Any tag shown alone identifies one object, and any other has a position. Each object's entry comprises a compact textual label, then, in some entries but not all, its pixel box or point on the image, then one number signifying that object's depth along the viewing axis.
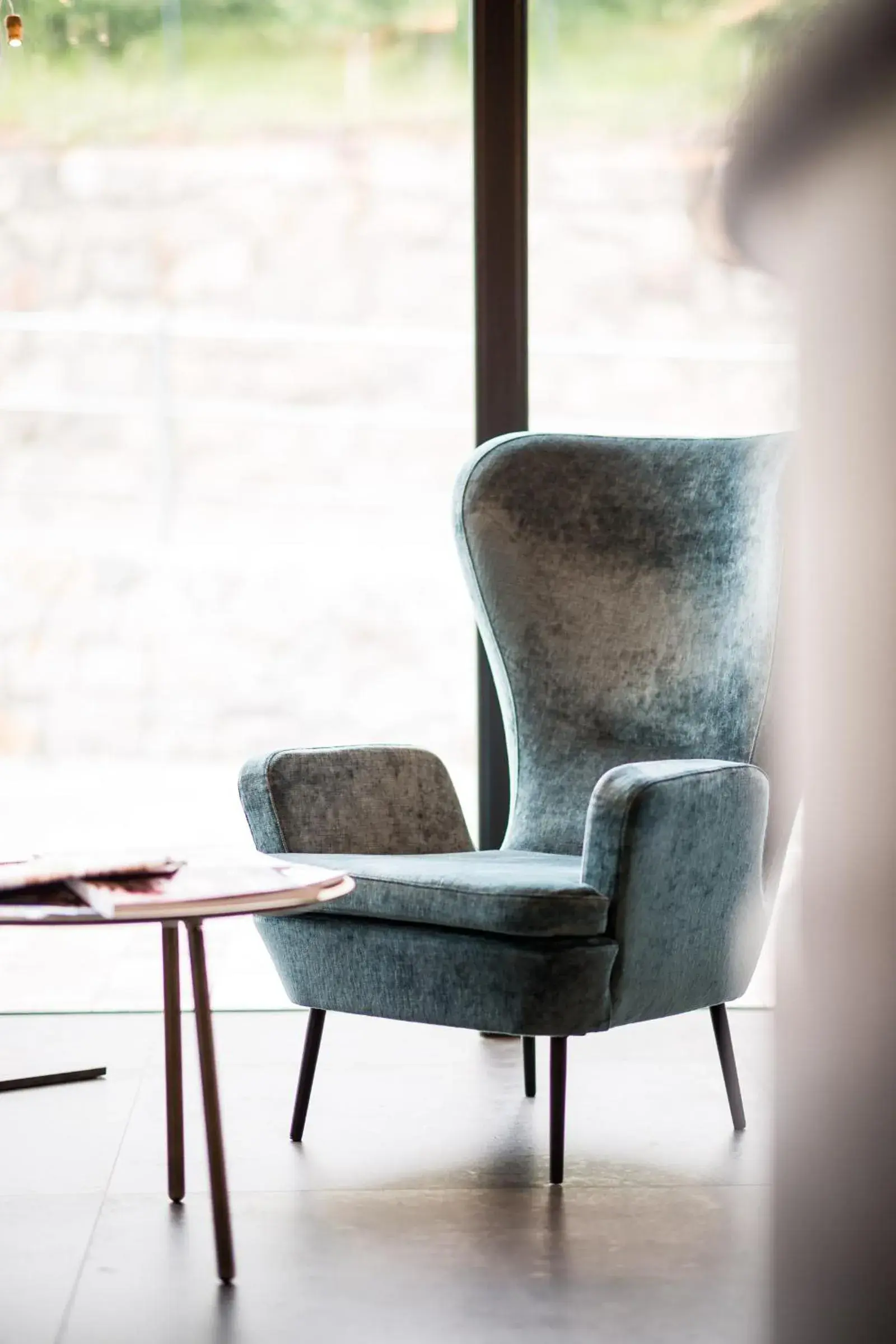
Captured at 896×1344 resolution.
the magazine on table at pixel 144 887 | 4.92
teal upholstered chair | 5.35
